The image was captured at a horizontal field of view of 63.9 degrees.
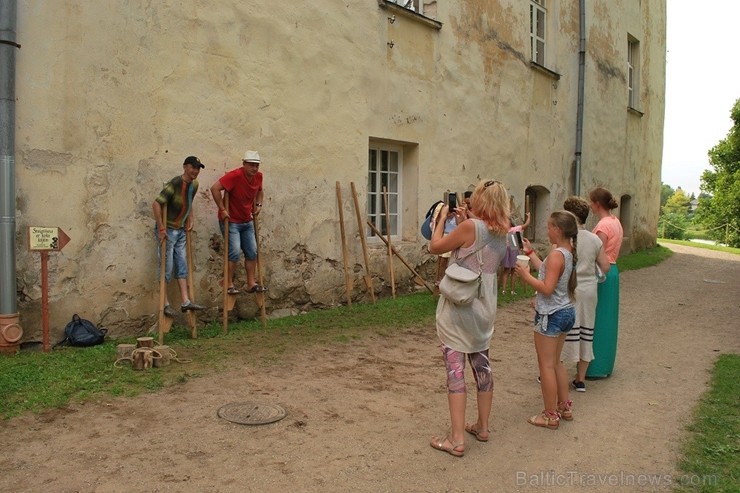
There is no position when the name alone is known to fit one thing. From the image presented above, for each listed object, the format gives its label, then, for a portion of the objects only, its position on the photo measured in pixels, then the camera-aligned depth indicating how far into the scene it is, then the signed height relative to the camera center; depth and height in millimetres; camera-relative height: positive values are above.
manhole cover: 4105 -1340
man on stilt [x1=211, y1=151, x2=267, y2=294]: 6566 +185
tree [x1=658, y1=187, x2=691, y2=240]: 41941 +255
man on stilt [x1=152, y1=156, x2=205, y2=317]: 6004 +52
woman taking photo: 3627 -438
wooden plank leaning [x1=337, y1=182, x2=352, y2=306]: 8086 -347
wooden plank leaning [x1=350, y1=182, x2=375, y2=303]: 8297 -243
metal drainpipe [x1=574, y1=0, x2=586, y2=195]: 13961 +3478
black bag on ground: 5551 -1032
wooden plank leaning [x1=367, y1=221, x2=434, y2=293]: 8795 -501
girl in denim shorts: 4055 -509
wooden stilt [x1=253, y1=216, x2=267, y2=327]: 6910 -663
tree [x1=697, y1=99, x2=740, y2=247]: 28281 +2123
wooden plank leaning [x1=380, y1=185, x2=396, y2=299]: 8875 -351
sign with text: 5223 -131
